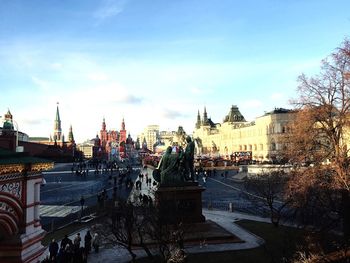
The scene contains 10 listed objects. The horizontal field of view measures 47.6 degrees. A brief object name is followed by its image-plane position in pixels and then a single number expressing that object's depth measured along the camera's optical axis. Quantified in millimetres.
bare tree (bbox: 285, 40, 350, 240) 17531
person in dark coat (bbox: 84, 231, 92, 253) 18778
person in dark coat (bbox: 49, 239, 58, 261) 16922
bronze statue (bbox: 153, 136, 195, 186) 24422
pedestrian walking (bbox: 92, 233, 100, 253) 19422
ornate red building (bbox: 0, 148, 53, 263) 9188
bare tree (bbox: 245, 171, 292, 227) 25297
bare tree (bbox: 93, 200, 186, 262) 15375
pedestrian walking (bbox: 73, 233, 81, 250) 17062
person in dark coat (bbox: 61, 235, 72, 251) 17922
